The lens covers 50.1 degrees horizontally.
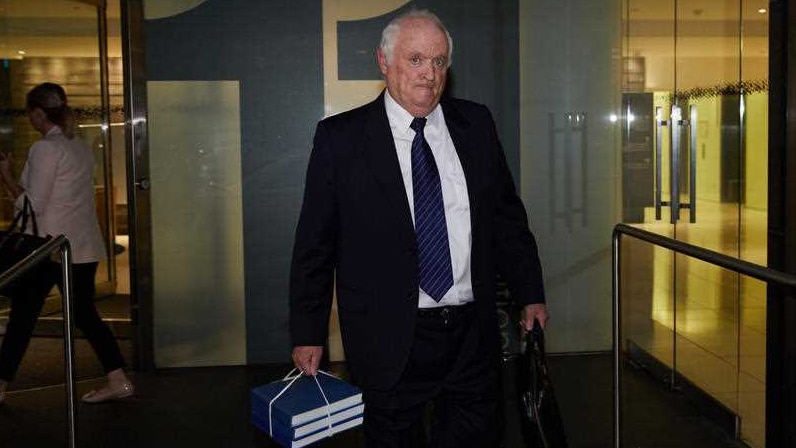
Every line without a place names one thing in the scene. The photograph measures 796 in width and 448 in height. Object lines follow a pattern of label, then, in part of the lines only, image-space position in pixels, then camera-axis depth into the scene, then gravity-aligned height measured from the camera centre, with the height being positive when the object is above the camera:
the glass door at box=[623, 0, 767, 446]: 3.46 -0.06
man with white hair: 2.26 -0.22
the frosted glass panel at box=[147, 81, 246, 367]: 4.78 -0.27
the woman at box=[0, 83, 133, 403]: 4.16 -0.16
